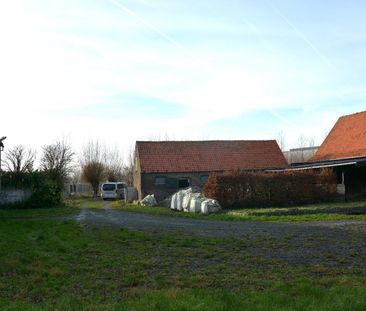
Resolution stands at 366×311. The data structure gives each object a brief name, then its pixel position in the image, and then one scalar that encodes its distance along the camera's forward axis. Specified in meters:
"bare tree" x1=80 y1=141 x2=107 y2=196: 61.16
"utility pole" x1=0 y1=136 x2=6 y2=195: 34.15
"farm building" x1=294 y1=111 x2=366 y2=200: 31.38
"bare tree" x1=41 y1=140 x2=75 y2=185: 51.97
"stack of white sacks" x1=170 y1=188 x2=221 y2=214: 25.52
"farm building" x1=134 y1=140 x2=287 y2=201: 40.50
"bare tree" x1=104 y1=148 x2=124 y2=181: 63.31
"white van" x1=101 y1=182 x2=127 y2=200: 50.19
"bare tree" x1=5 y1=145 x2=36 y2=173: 32.86
